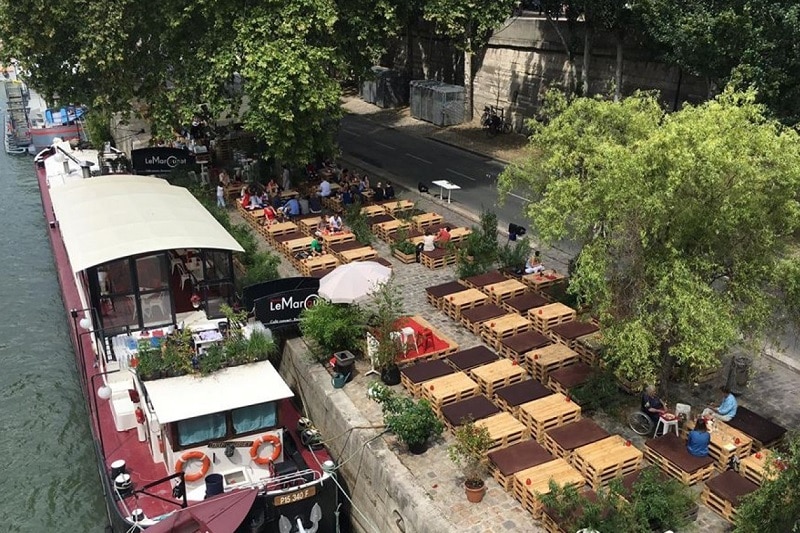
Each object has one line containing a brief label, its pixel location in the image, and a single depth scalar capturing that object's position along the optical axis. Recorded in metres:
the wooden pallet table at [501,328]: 17.89
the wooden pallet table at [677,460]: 12.84
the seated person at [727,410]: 14.10
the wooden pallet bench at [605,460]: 12.77
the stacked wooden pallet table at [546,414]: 14.19
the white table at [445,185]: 28.11
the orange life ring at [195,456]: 13.39
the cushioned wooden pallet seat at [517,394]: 14.93
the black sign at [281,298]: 17.02
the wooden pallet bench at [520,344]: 17.09
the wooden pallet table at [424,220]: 25.70
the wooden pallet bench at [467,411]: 14.37
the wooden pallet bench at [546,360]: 16.38
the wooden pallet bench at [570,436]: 13.42
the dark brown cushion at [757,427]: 13.65
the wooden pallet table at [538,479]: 12.23
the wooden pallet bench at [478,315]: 18.62
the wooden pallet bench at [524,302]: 19.19
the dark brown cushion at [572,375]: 15.77
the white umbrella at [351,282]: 17.30
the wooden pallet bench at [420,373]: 15.73
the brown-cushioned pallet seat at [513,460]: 12.88
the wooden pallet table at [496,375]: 15.67
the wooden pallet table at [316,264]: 22.05
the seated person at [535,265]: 21.17
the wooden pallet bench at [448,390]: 15.05
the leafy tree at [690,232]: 11.97
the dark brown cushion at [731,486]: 12.03
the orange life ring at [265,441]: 13.81
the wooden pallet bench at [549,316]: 18.33
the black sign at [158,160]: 29.86
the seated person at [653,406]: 14.28
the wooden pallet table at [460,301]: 19.44
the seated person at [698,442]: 13.10
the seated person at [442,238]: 23.78
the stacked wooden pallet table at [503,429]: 13.73
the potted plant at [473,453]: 12.52
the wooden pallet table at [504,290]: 19.89
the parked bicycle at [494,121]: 42.78
